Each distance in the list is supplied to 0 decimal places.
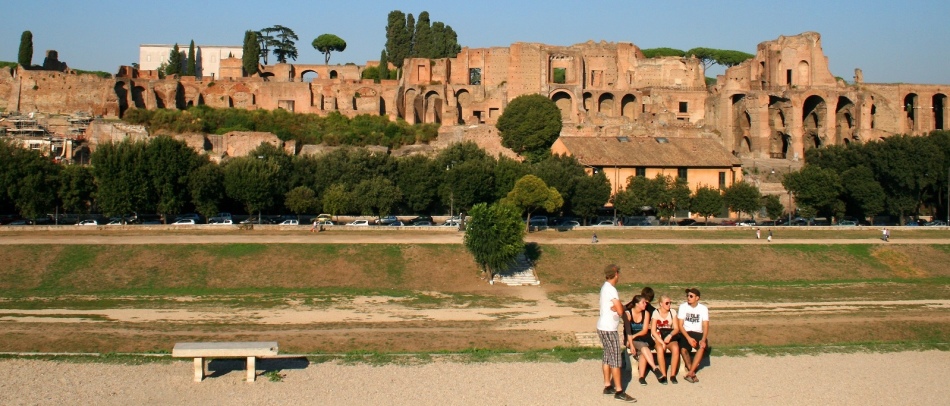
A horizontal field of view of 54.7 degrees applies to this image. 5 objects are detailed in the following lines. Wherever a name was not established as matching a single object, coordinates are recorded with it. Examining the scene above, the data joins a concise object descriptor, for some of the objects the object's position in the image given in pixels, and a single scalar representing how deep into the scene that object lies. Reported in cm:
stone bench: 1500
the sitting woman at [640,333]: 1458
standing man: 1347
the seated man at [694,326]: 1486
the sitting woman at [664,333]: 1474
